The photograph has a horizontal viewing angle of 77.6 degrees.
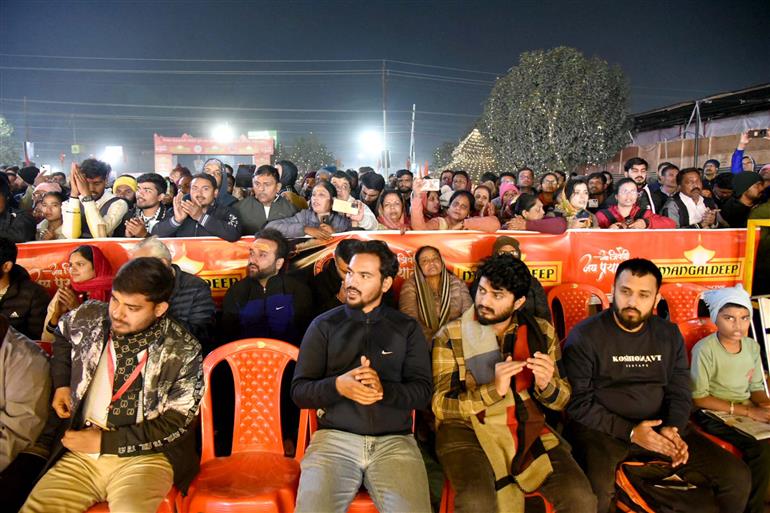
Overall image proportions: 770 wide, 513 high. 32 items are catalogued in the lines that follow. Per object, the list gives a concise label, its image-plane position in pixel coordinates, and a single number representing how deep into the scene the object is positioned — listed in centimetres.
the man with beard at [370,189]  655
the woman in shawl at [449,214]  537
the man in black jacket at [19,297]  370
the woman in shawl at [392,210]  532
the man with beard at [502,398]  277
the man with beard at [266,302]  389
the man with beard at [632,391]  303
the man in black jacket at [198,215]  471
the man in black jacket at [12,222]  461
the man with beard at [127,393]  255
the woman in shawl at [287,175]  697
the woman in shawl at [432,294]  407
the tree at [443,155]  3821
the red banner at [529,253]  447
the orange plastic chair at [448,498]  281
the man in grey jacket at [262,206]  529
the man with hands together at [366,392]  258
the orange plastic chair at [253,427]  274
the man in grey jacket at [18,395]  266
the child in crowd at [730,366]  351
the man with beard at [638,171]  652
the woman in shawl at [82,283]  373
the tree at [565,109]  2267
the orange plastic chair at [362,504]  260
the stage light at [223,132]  6569
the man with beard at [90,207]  470
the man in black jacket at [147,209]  486
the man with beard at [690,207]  593
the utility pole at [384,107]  2402
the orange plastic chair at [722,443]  324
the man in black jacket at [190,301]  351
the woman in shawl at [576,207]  536
